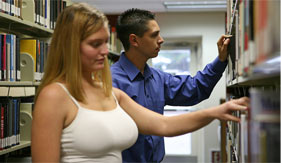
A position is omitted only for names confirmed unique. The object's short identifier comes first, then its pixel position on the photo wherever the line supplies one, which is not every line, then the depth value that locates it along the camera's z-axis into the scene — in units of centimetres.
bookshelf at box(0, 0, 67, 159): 232
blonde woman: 115
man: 200
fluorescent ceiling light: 484
